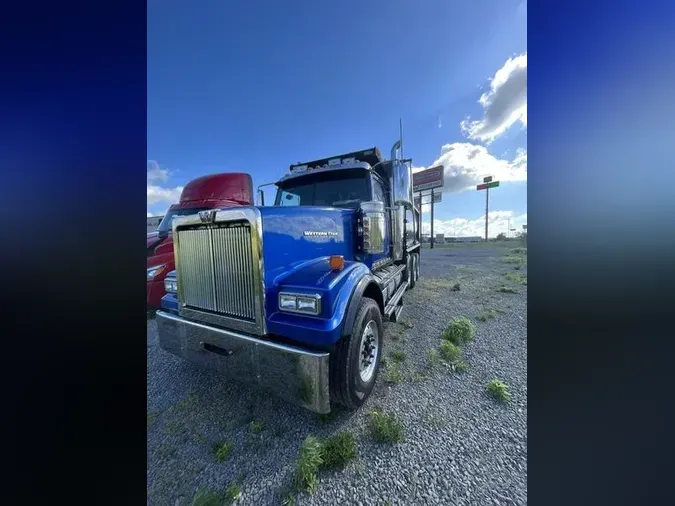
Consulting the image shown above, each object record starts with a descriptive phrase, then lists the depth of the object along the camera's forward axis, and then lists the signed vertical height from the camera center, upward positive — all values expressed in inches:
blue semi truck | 72.7 -19.2
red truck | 238.8 +61.1
